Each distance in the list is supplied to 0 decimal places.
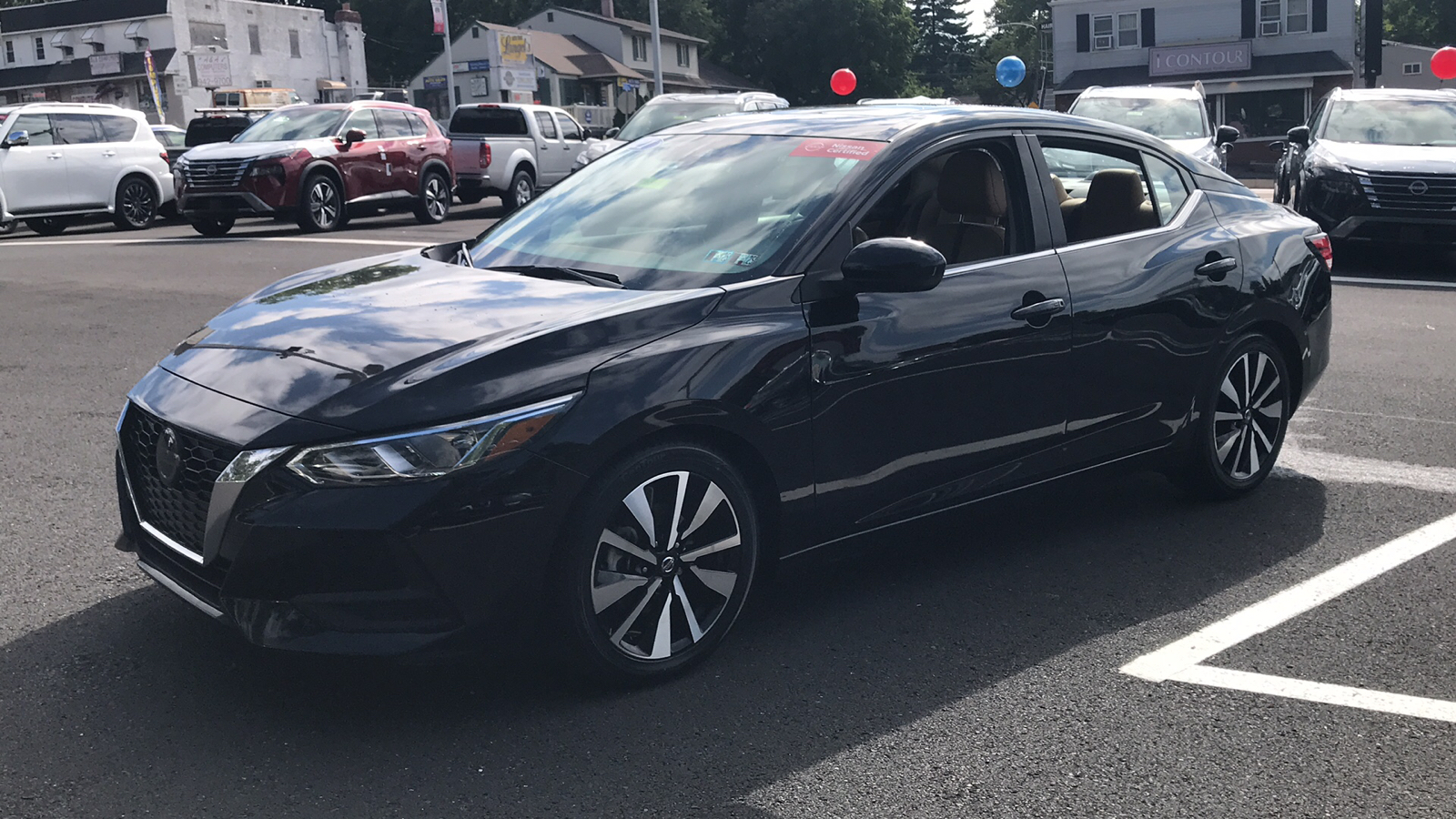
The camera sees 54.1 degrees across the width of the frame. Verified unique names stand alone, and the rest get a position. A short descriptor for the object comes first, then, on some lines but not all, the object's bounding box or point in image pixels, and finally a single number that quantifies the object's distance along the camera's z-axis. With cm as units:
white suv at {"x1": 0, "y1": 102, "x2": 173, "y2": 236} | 1964
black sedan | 345
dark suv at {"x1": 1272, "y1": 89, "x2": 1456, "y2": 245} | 1294
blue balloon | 3466
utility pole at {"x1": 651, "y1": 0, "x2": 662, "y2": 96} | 4386
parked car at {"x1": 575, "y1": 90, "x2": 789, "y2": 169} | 2036
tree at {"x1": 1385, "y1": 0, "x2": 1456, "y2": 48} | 8769
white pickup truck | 2331
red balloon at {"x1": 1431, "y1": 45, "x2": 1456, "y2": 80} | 3177
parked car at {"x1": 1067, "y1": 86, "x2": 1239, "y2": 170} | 1723
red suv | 1852
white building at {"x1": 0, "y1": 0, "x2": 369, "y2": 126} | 6894
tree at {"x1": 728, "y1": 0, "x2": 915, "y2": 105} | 9294
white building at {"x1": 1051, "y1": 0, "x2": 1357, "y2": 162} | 5259
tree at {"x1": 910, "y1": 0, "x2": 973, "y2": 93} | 14362
